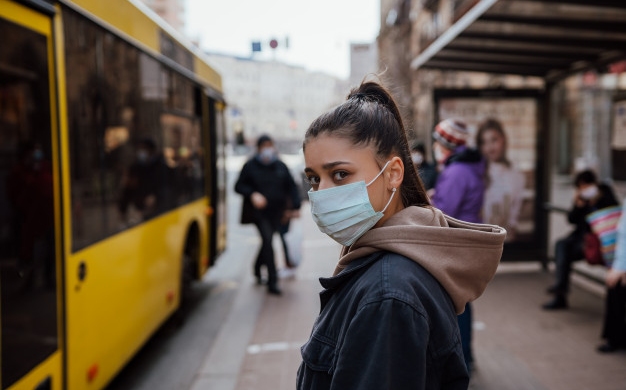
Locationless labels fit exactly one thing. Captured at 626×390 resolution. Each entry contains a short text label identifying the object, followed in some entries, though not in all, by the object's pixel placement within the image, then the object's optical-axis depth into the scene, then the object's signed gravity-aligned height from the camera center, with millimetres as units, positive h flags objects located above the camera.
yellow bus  3004 -232
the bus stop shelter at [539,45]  5551 +1180
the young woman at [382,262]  1304 -273
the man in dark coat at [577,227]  6168 -819
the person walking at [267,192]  7922 -547
